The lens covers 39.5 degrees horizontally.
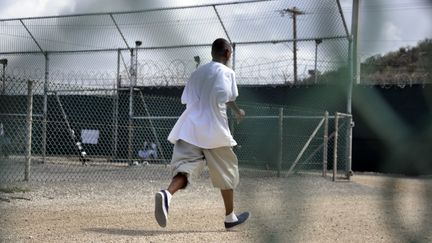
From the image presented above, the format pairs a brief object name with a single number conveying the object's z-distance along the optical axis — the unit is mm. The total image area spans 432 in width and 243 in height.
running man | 3520
